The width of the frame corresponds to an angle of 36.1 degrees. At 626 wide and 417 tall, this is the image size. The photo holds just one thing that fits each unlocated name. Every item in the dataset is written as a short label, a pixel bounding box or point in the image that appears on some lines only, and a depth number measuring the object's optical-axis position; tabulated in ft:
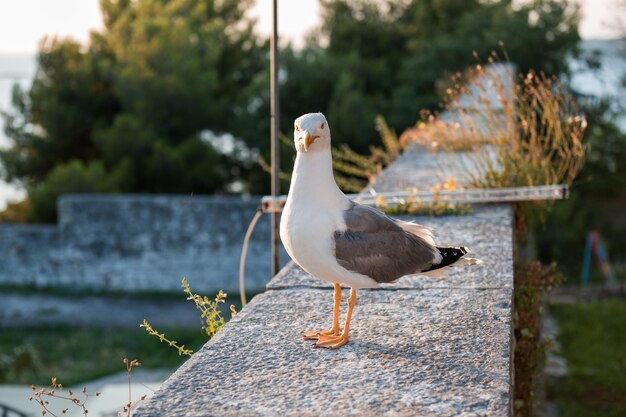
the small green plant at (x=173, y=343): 8.27
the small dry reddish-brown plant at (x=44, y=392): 6.94
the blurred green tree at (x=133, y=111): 47.01
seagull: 8.28
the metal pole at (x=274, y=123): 13.52
